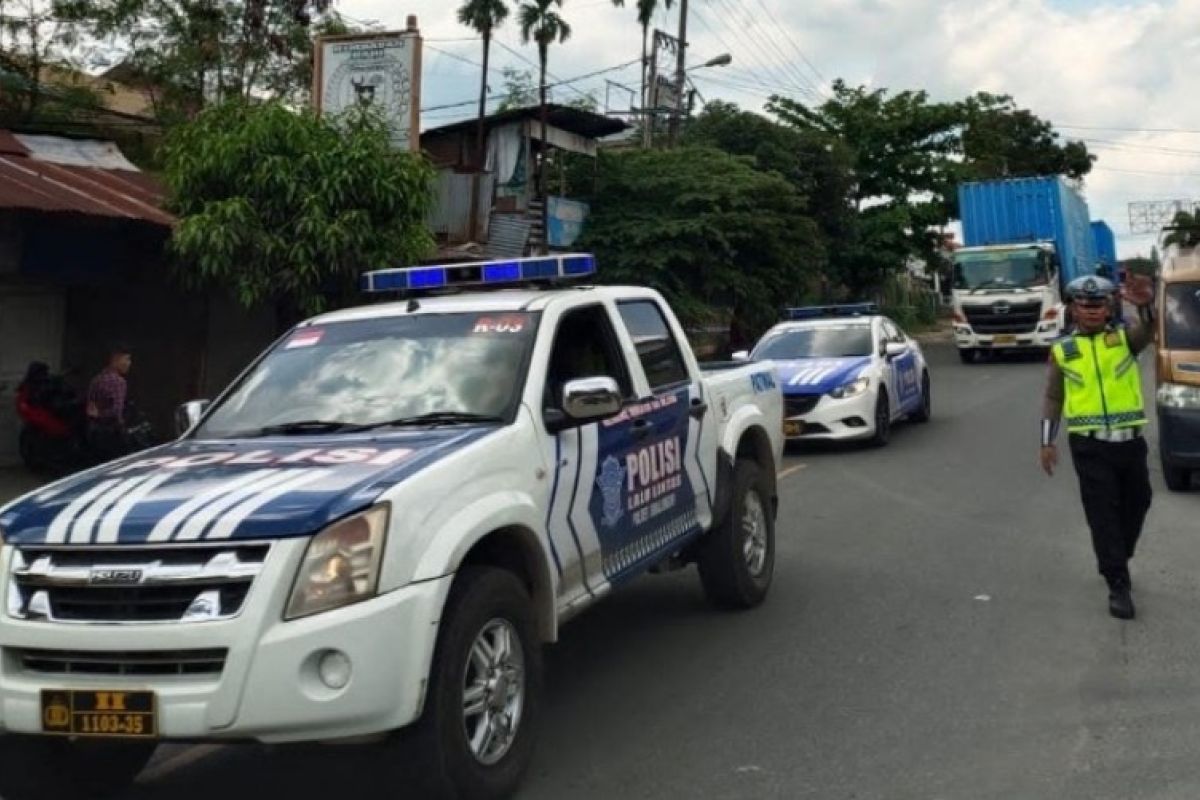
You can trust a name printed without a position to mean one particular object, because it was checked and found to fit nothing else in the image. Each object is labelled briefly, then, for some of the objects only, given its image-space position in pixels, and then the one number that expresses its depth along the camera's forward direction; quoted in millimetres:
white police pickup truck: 3766
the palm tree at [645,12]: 32250
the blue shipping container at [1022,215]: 30344
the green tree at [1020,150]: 57844
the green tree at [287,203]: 12938
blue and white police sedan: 14461
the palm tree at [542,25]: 26656
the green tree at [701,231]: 25203
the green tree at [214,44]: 19609
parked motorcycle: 13539
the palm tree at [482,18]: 26531
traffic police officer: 6930
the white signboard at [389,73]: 17031
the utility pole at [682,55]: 34219
